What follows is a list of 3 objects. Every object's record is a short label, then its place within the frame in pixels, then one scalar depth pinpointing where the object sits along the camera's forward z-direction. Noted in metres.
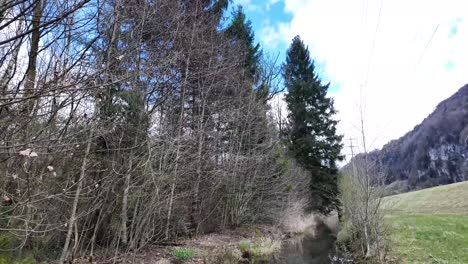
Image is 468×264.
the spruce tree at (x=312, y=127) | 25.86
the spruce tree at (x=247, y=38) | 18.80
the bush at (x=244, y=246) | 10.71
